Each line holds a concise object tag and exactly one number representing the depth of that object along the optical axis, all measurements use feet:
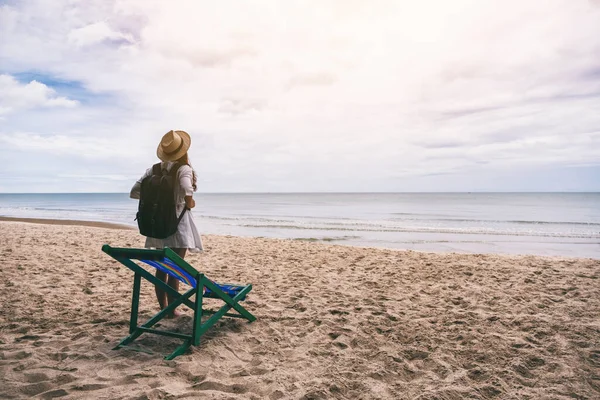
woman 11.32
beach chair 9.50
